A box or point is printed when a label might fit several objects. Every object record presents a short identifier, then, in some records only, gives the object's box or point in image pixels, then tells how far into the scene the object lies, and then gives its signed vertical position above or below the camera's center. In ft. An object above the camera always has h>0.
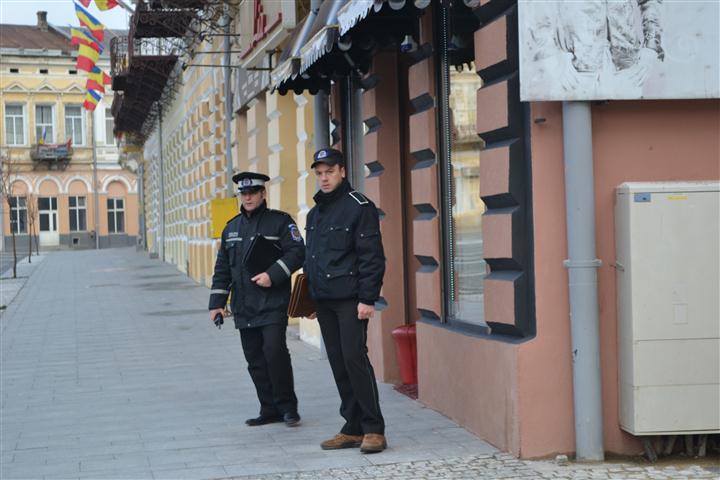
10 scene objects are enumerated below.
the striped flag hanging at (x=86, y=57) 107.76 +16.09
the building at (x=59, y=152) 227.61 +14.89
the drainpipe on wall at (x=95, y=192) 231.96 +6.84
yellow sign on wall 61.57 +0.71
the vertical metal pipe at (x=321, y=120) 39.01 +3.41
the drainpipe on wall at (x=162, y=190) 131.44 +3.93
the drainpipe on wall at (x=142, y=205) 187.72 +3.21
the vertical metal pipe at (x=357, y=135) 37.32 +2.75
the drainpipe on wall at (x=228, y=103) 68.28 +7.11
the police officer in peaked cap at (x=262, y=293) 27.14 -1.74
